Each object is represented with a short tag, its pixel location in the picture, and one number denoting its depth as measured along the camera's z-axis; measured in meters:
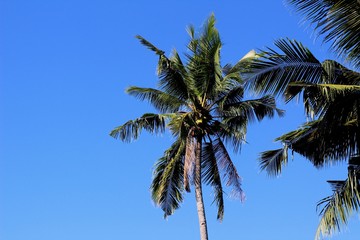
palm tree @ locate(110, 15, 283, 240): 20.02
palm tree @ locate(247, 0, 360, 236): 11.16
